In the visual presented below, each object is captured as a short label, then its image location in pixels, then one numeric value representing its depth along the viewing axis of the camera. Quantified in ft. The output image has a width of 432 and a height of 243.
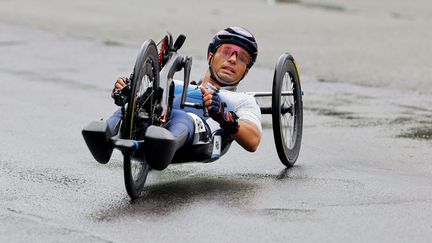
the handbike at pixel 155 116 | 44.19
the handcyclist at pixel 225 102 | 47.78
